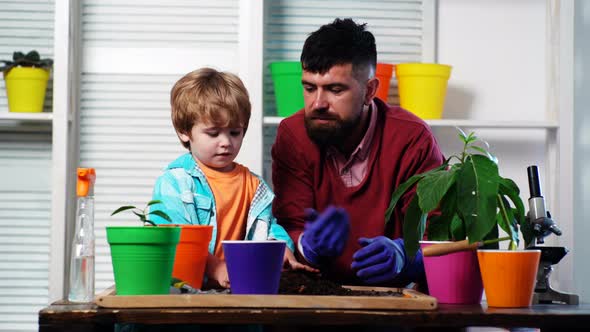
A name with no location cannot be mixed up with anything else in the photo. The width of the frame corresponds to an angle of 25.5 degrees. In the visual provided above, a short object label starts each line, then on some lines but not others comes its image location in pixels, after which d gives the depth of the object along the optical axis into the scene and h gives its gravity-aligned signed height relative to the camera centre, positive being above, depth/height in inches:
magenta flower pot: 93.2 -7.6
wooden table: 85.1 -9.2
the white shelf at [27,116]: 151.8 +7.5
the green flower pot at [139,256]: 89.0 -5.7
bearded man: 128.1 +2.6
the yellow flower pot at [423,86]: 153.4 +12.3
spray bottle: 90.2 -5.4
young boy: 111.3 +0.0
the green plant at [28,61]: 157.2 +15.8
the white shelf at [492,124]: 151.9 +7.0
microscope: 103.2 -5.9
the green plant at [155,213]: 94.2 -3.3
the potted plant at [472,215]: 91.3 -2.9
